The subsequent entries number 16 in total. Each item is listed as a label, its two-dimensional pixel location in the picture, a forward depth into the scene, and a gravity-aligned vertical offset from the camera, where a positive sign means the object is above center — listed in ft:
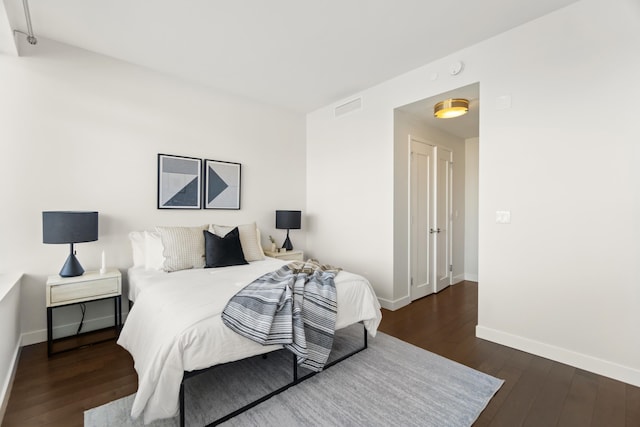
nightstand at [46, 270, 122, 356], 7.80 -2.20
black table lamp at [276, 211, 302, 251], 13.48 -0.27
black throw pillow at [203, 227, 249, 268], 9.70 -1.26
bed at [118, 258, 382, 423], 4.81 -2.28
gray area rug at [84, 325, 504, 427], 5.52 -3.93
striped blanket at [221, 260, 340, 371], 5.77 -2.15
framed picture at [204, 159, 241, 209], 11.96 +1.28
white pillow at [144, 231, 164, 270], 9.44 -1.25
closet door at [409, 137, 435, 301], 12.60 -0.17
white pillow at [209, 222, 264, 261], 10.87 -0.96
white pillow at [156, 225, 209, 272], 9.30 -1.12
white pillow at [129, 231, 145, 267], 9.80 -1.12
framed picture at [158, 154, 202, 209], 10.82 +1.27
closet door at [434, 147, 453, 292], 14.06 -0.26
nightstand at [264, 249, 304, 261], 12.97 -1.88
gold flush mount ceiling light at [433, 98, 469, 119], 10.19 +3.84
